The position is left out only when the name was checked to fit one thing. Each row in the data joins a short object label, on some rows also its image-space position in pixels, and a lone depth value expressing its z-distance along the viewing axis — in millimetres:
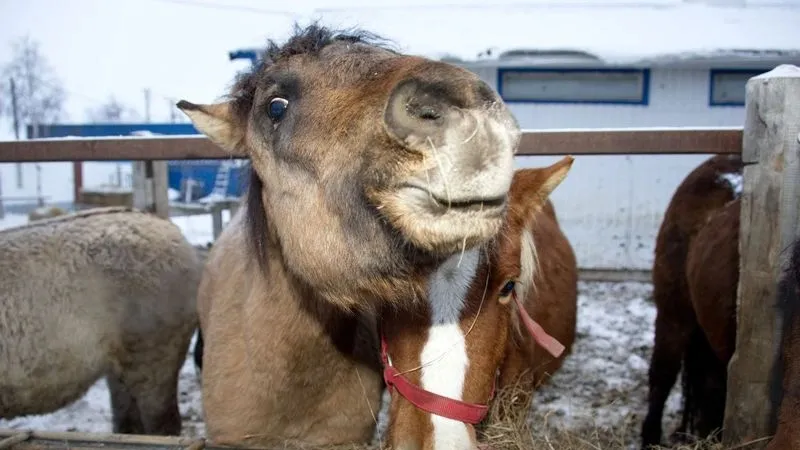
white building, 9664
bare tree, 30969
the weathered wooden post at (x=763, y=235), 2730
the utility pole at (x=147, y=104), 49406
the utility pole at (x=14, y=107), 29781
